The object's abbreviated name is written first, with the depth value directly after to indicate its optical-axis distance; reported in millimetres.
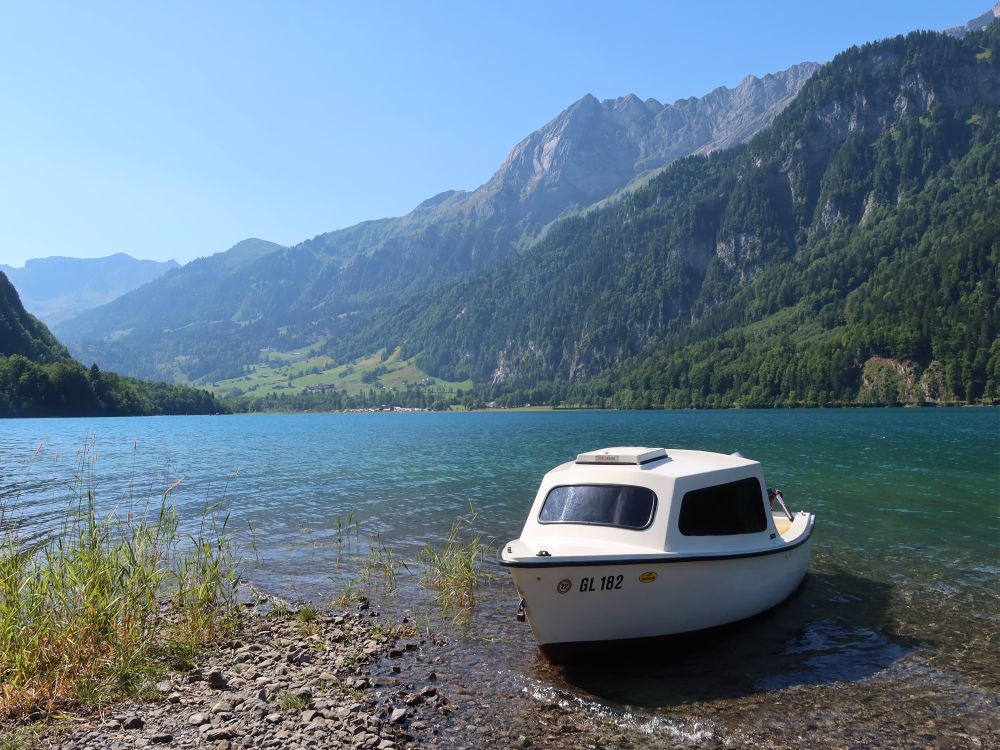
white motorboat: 11102
